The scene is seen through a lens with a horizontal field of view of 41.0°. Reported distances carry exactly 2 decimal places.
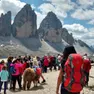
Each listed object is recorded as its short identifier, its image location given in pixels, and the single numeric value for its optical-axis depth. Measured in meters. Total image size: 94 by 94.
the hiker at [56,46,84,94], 2.63
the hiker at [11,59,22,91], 7.17
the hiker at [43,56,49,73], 13.07
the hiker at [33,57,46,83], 7.06
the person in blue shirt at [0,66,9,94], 6.58
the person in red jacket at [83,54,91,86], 6.95
